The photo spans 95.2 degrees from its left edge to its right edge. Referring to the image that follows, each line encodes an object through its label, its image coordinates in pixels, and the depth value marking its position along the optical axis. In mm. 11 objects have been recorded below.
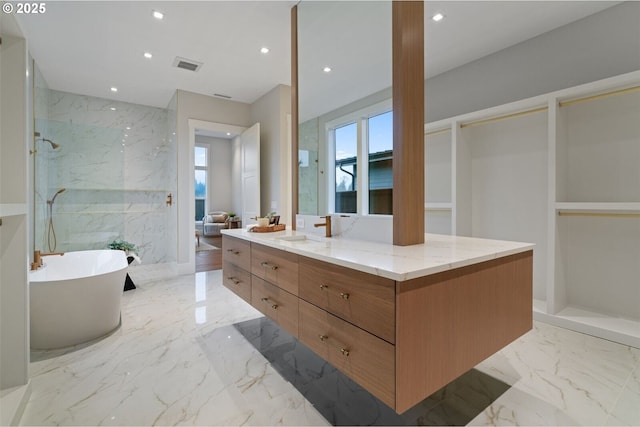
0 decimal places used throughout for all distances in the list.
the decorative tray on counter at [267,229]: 2367
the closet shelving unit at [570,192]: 2416
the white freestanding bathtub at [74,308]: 2217
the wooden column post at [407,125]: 1670
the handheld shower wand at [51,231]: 4146
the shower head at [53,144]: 4213
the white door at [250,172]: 4535
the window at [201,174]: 8734
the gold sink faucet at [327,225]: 2113
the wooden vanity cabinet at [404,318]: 1028
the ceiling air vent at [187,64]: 3555
